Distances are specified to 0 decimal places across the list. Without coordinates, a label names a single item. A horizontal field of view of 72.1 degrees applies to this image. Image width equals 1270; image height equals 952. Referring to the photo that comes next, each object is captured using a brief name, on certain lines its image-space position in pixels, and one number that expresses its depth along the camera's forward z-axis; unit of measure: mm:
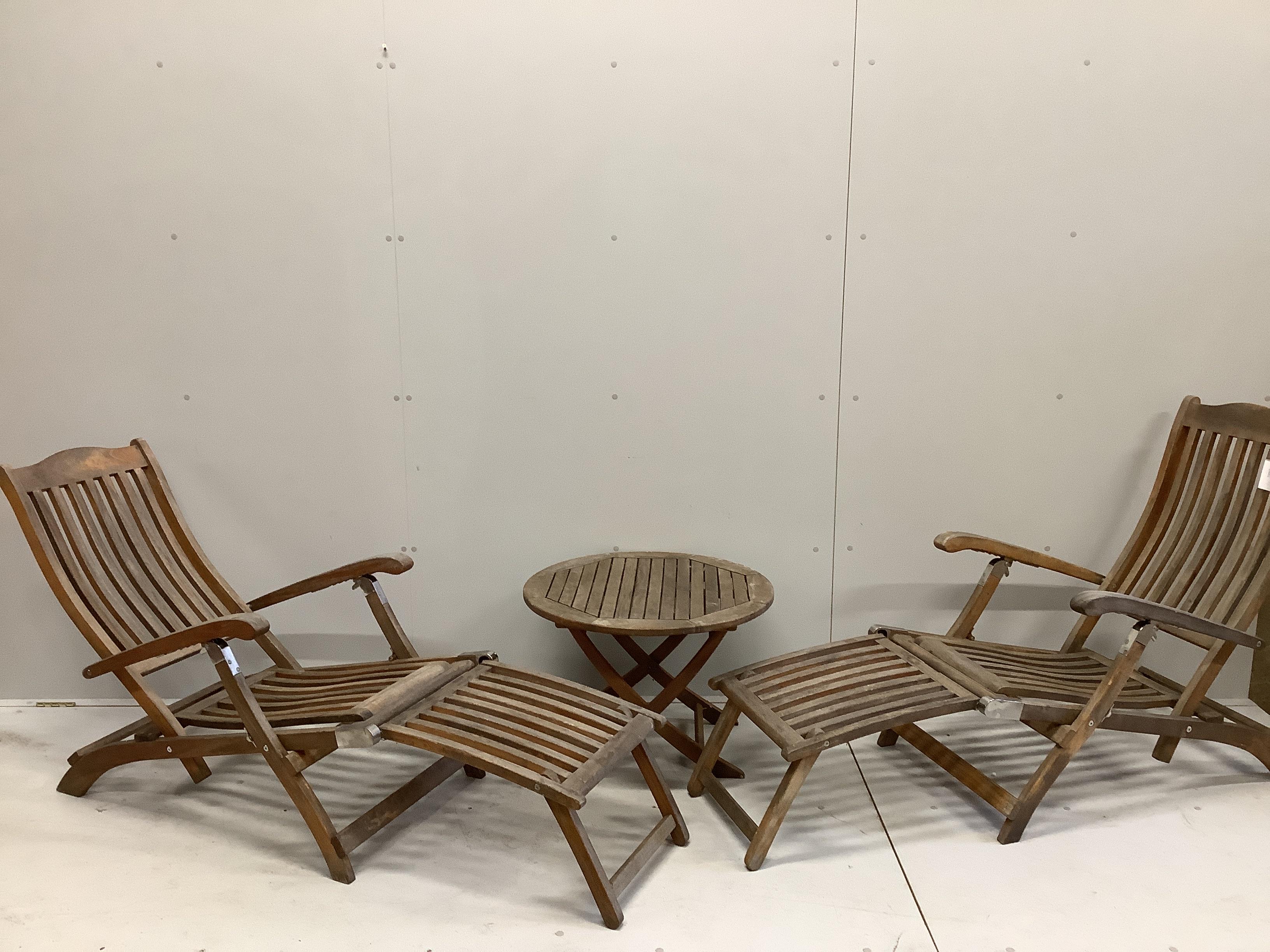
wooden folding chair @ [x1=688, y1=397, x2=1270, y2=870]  2395
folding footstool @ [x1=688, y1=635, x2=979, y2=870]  2307
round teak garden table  2545
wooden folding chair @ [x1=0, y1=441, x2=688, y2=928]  2236
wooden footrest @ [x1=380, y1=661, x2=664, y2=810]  2123
